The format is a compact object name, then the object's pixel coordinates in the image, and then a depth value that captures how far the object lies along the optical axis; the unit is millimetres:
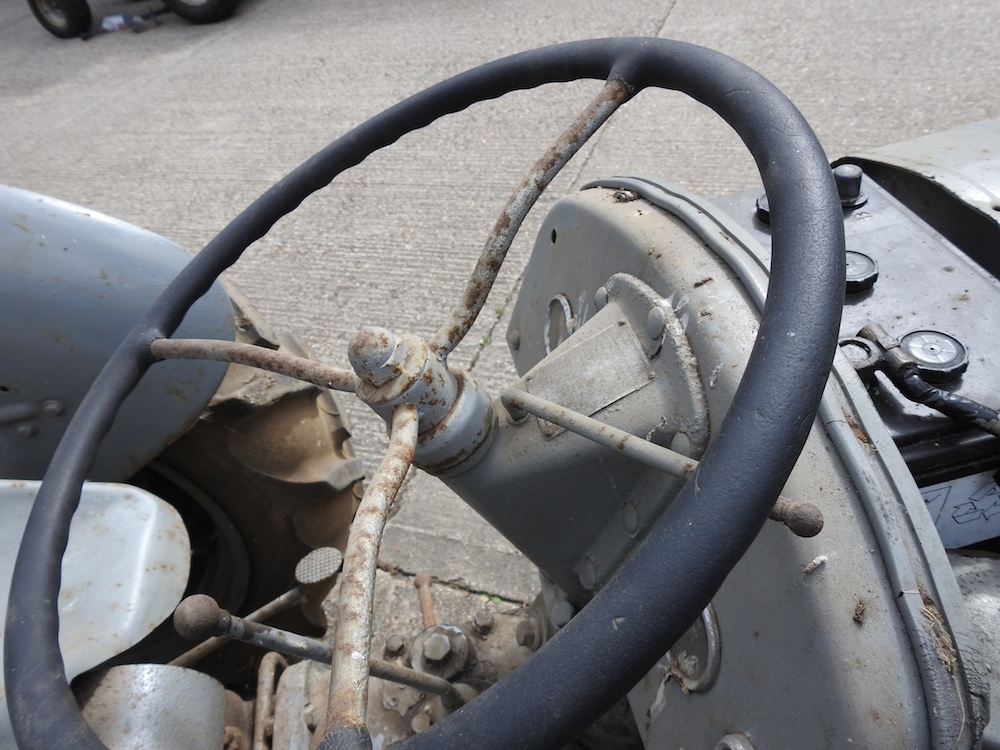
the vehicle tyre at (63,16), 5098
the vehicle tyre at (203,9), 4910
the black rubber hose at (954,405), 776
